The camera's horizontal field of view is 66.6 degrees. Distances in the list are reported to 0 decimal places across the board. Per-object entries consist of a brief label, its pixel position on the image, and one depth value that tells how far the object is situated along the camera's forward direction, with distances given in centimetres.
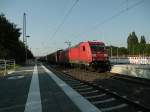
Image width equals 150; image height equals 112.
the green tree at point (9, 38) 2298
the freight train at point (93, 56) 1146
